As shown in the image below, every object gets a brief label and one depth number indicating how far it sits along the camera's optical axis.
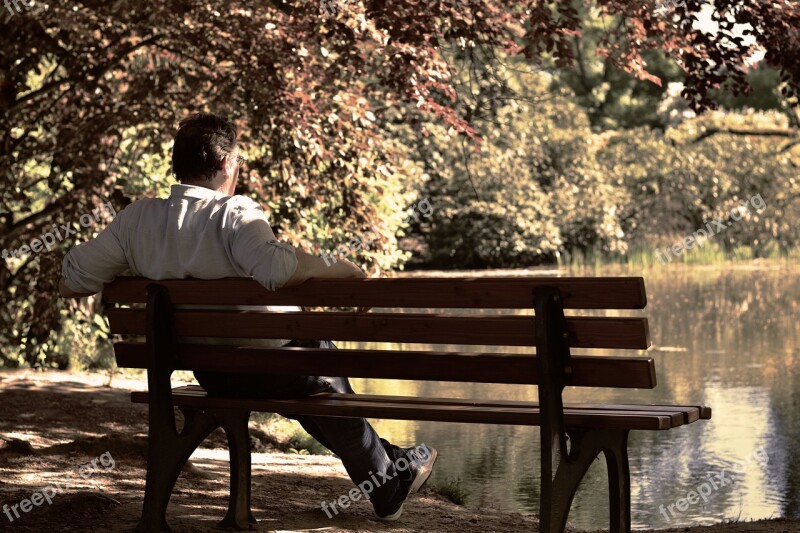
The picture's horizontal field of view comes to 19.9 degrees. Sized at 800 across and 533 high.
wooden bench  6.72
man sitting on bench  7.55
